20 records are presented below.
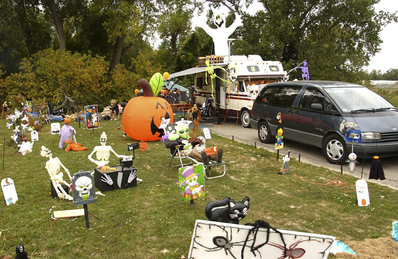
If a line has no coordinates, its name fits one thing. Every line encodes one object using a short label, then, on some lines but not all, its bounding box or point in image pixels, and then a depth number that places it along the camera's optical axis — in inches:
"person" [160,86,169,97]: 761.4
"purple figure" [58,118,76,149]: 384.2
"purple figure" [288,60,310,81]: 573.6
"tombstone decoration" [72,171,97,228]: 173.8
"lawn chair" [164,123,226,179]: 274.1
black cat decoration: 124.6
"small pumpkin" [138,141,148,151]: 320.4
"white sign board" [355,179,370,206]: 206.5
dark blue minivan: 285.1
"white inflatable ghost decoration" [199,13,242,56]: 669.3
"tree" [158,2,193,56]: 1472.7
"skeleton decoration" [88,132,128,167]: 260.8
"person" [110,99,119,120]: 682.3
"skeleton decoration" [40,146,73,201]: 222.8
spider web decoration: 99.3
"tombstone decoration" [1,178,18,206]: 209.9
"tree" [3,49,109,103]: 729.0
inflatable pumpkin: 398.6
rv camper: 556.7
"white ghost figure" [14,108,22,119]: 405.4
